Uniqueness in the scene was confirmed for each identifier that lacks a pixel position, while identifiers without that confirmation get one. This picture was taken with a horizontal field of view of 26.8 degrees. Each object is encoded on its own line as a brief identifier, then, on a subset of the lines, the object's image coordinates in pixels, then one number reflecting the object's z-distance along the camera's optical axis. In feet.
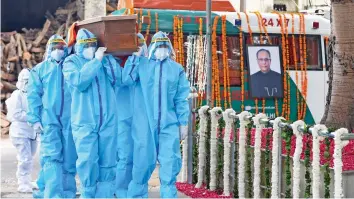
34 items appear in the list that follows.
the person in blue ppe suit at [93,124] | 25.40
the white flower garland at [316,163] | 22.70
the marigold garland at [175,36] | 43.01
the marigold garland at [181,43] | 43.11
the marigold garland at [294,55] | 46.21
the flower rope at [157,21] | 42.57
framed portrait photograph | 44.68
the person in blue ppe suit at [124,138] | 26.78
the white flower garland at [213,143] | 30.04
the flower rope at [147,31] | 41.84
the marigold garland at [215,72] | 43.78
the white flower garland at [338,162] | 21.65
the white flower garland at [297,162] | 23.90
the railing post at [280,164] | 25.44
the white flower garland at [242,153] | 27.63
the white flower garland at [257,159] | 26.55
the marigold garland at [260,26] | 45.55
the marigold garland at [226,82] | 44.09
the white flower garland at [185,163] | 32.95
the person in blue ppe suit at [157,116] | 26.37
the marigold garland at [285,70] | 45.75
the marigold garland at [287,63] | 45.88
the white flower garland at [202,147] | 31.19
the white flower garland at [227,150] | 28.94
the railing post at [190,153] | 32.48
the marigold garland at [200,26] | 43.78
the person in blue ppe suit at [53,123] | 27.17
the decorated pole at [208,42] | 37.73
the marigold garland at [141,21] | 41.81
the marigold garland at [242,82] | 44.45
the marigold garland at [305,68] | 46.60
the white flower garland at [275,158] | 25.32
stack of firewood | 58.65
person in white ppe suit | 31.35
